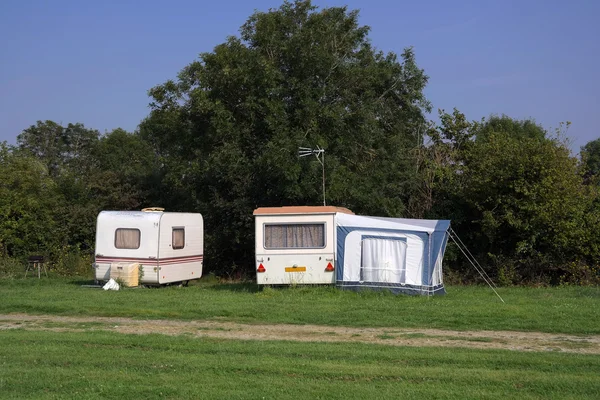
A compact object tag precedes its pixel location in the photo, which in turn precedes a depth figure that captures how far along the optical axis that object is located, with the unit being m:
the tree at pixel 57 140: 48.84
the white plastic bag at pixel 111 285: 18.42
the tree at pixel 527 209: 20.45
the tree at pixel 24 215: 26.47
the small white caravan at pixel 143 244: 19.33
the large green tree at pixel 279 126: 22.48
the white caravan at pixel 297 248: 16.98
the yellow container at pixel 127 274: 18.98
